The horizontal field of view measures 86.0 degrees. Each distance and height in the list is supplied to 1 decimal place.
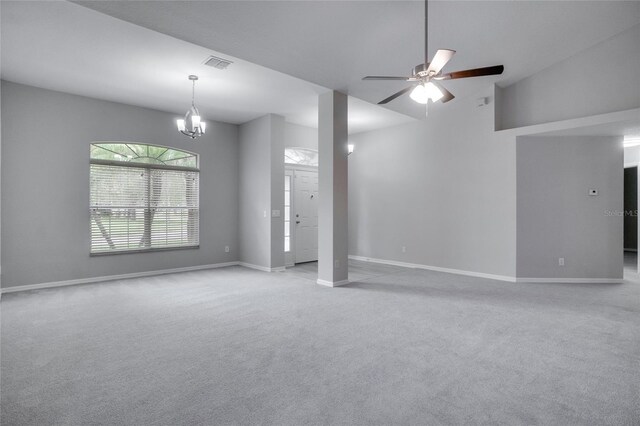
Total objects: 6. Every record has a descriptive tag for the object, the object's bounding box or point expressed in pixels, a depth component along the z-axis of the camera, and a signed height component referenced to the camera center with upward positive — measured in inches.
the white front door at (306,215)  294.0 -3.0
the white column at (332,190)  207.9 +13.1
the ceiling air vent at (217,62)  165.2 +73.5
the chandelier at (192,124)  189.6 +49.8
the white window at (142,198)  225.8 +9.8
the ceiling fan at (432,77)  117.8 +48.6
